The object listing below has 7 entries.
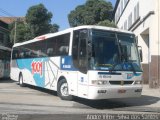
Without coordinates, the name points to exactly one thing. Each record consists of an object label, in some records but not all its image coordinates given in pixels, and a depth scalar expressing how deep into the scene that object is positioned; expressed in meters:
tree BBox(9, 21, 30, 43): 47.22
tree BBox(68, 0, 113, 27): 48.41
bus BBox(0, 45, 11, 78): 29.27
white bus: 13.51
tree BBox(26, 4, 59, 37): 46.41
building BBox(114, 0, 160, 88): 22.55
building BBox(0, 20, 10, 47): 51.87
